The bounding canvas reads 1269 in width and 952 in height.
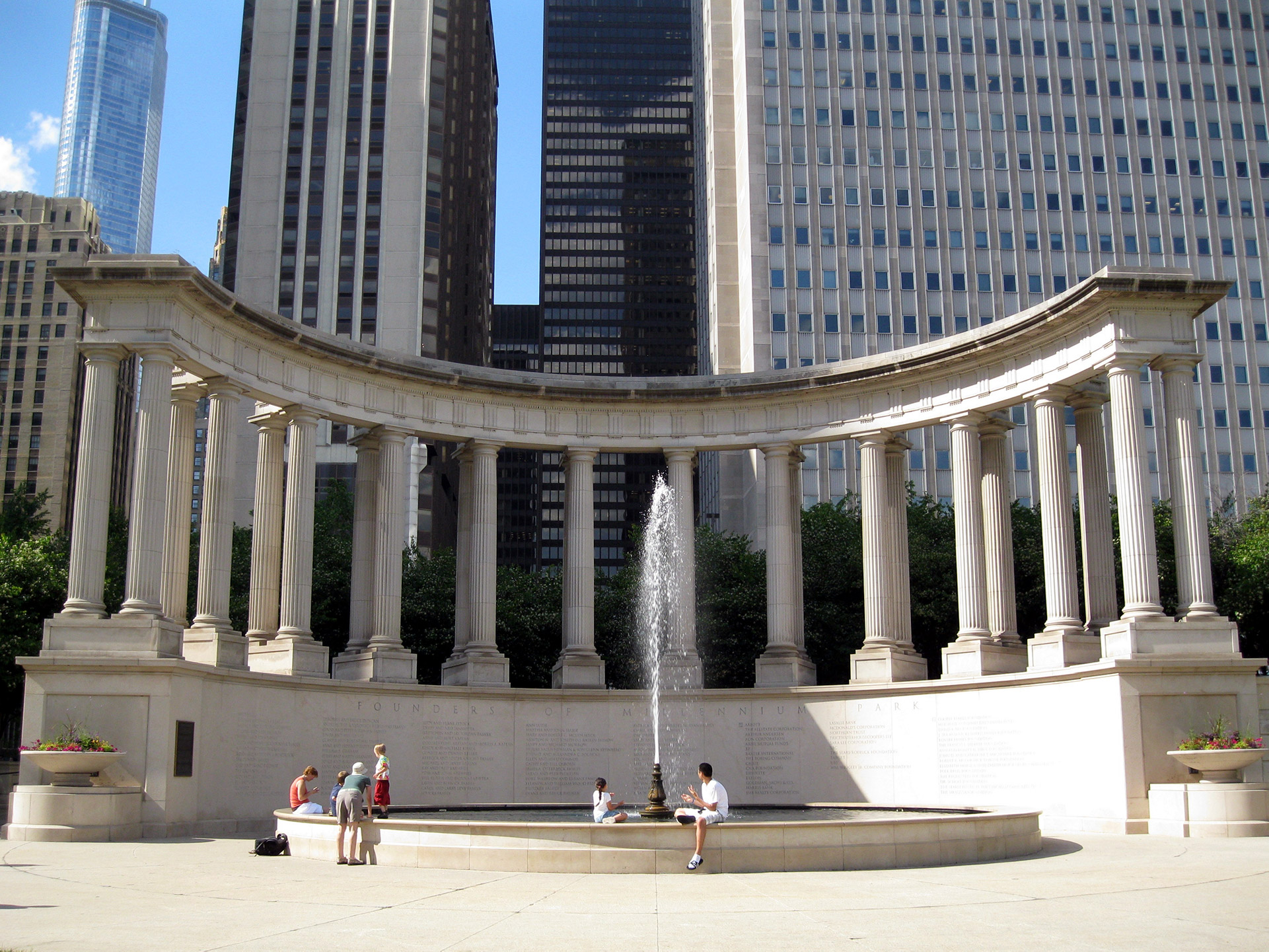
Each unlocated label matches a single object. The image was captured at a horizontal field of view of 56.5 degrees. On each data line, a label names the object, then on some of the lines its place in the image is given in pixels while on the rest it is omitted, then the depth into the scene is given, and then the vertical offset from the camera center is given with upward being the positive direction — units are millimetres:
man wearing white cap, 26656 -2822
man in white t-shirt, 25825 -2812
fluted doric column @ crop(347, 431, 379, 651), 49750 +5716
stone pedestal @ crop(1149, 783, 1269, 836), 34406 -3987
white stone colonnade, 40000 +8492
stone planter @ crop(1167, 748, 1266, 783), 35312 -2620
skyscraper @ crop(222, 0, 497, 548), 133625 +58226
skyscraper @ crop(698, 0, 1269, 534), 128375 +55915
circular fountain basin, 25469 -3657
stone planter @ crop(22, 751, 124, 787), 34750 -2466
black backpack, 29781 -4173
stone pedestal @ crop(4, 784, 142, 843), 34094 -3918
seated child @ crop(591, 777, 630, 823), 29625 -3268
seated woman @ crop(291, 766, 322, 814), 33906 -3212
